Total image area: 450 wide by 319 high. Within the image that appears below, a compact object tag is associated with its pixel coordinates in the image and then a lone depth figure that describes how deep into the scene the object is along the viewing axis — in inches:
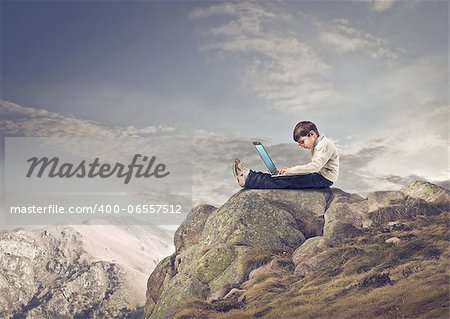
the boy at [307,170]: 538.3
